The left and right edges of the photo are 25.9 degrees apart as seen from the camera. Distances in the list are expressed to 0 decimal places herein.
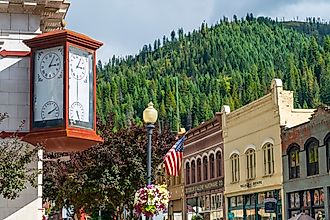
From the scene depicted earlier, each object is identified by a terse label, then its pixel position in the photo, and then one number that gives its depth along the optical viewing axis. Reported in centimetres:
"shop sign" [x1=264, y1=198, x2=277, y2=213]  4591
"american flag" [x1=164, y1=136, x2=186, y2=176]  2595
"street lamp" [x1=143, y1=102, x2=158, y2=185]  1884
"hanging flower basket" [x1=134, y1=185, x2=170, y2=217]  1850
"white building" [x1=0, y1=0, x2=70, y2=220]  1536
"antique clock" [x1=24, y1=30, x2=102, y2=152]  1484
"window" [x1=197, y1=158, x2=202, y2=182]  6204
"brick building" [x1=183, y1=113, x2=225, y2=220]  5806
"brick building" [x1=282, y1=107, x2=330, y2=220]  4194
